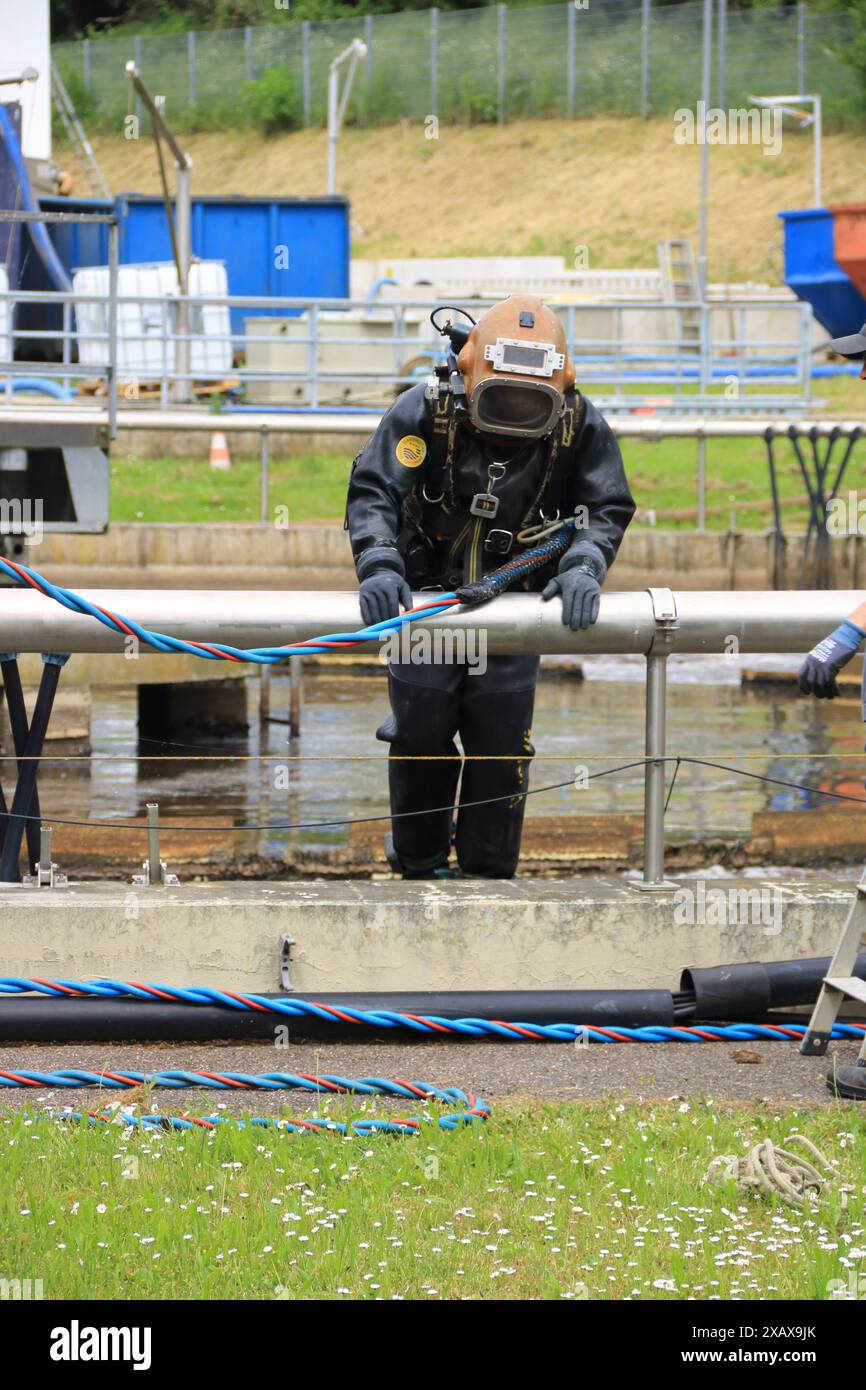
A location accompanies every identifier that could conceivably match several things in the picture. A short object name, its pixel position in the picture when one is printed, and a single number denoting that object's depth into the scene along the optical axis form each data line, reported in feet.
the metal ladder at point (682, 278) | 123.24
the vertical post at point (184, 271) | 75.00
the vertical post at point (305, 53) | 186.91
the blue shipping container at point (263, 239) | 105.60
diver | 18.34
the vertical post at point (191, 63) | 191.62
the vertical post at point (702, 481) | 64.90
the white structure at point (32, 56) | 73.00
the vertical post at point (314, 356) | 70.54
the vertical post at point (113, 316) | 36.92
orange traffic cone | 80.79
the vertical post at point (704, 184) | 100.78
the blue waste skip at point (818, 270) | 70.13
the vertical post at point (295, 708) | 46.91
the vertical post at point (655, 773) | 17.46
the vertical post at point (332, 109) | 122.99
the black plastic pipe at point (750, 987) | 16.42
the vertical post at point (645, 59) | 172.24
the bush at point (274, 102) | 190.70
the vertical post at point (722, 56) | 155.99
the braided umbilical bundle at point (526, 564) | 17.72
